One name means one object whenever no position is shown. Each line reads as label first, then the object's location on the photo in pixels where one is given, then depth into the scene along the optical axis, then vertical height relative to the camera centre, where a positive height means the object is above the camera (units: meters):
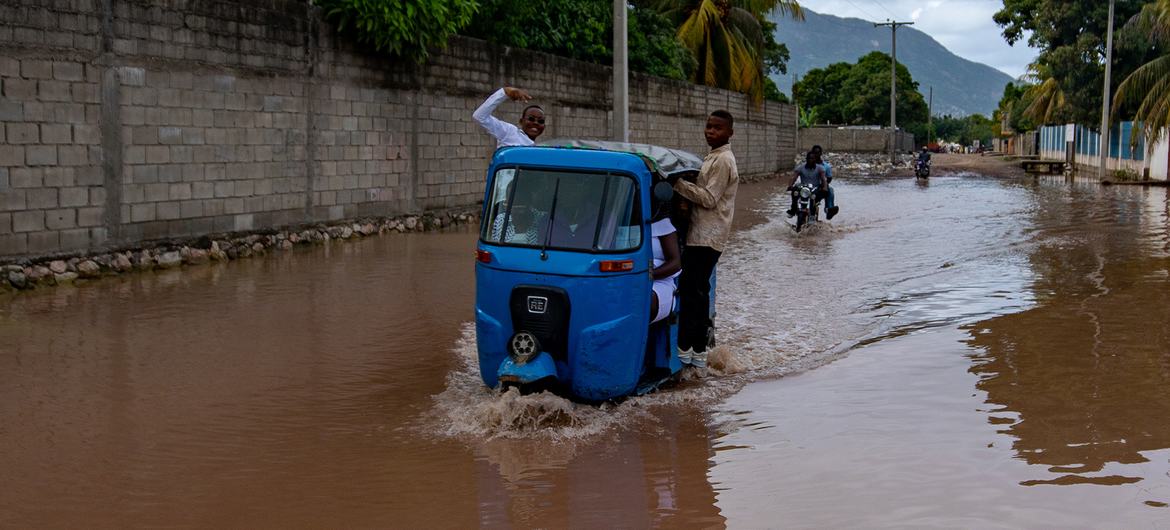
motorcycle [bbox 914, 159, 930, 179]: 39.62 +0.47
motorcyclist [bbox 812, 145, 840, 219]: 18.30 -0.31
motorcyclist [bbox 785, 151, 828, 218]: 18.12 +0.10
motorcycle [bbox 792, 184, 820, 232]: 17.95 -0.34
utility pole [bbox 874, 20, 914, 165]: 61.31 +4.44
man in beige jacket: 7.16 -0.37
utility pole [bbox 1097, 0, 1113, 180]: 37.16 +2.56
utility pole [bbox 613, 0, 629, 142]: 16.67 +1.72
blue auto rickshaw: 6.16 -0.48
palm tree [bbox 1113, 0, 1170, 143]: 30.57 +2.99
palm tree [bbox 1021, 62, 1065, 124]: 59.69 +4.72
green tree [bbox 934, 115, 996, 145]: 155.23 +7.80
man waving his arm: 7.88 +0.44
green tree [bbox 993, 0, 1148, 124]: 40.12 +4.74
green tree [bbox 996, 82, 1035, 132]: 79.21 +6.08
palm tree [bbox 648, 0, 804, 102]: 39.12 +5.33
